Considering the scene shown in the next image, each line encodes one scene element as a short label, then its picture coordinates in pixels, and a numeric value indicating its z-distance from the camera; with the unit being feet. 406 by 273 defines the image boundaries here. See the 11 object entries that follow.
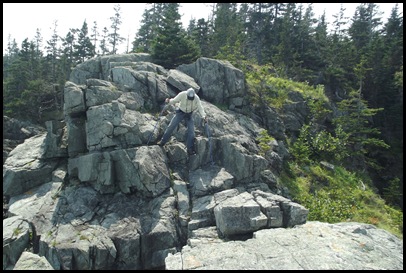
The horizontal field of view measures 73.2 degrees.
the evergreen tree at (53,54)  192.97
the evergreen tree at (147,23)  182.29
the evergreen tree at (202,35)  122.72
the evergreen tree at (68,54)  174.11
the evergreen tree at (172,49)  71.97
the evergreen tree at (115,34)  220.43
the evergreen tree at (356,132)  75.00
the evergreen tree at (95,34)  211.98
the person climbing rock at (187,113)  44.37
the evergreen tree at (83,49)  171.76
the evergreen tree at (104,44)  217.77
